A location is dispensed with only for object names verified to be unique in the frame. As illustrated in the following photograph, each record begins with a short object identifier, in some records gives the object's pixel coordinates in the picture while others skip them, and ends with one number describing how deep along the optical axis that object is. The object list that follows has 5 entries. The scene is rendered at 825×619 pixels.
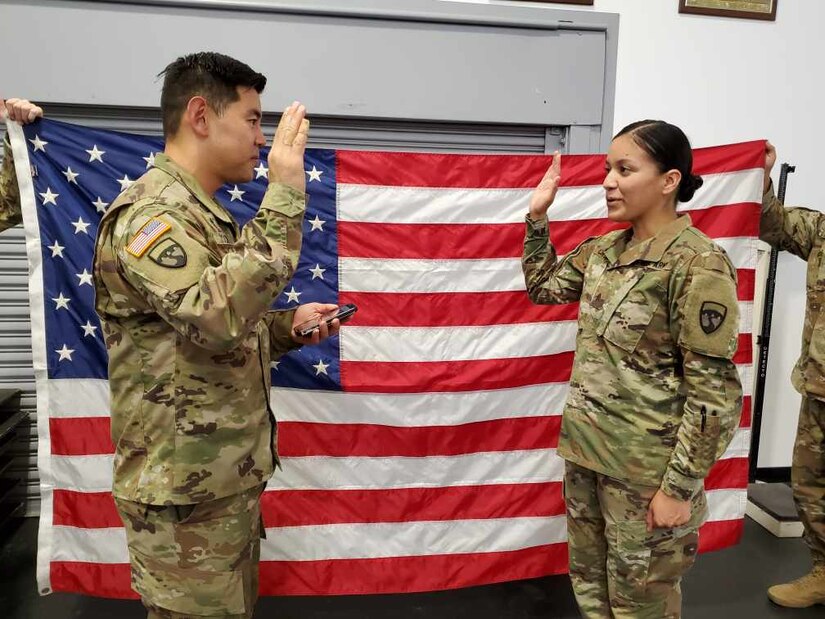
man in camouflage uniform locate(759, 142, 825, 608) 2.21
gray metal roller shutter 2.56
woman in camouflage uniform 1.36
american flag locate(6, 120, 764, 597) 2.07
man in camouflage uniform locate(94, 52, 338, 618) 1.16
